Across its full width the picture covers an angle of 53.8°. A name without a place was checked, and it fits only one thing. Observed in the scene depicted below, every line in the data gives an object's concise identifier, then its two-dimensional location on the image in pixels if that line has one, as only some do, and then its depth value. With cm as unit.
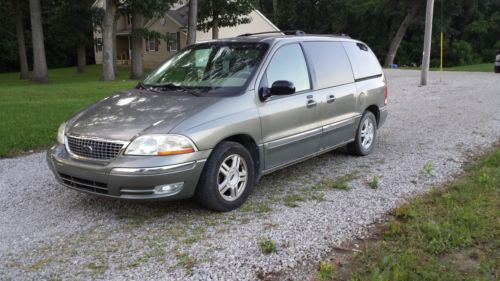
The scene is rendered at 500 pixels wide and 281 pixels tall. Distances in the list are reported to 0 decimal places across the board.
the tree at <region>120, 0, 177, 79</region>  2472
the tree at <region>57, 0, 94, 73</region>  3331
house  4144
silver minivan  435
